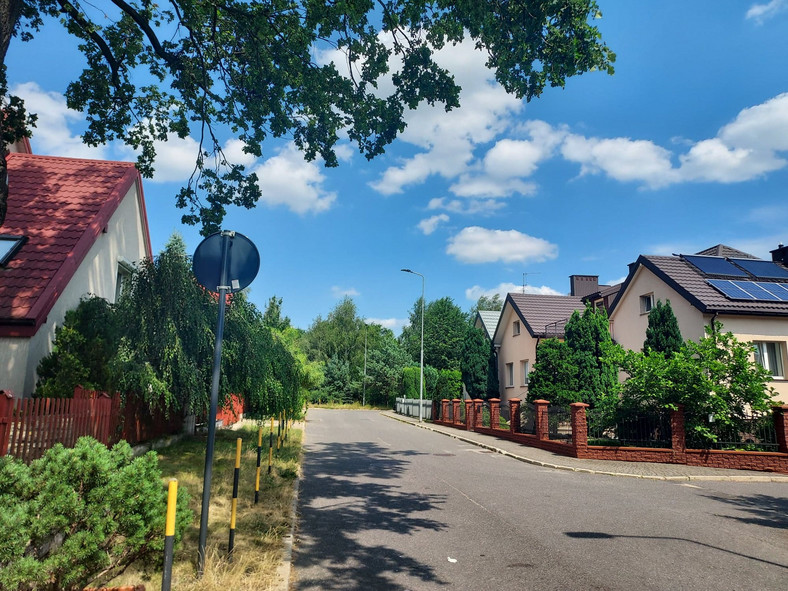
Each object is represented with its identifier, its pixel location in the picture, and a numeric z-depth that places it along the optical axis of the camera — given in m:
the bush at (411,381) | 45.88
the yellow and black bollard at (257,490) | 7.75
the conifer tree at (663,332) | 18.83
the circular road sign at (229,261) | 5.42
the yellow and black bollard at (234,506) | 5.33
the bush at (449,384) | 35.75
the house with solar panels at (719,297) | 19.21
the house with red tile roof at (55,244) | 10.09
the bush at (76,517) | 3.45
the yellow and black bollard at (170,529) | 3.66
